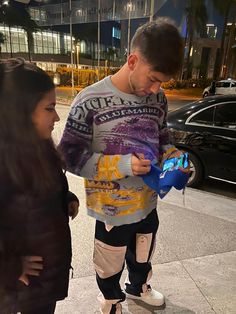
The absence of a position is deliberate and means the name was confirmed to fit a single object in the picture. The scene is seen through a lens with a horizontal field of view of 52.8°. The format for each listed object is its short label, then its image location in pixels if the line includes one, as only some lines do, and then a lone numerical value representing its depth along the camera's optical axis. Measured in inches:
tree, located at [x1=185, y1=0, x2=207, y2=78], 851.1
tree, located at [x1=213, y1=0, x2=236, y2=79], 775.7
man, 38.1
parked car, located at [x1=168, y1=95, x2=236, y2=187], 118.9
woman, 32.5
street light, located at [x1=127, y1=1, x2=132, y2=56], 608.4
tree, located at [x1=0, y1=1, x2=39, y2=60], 1175.8
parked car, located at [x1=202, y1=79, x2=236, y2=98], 506.8
